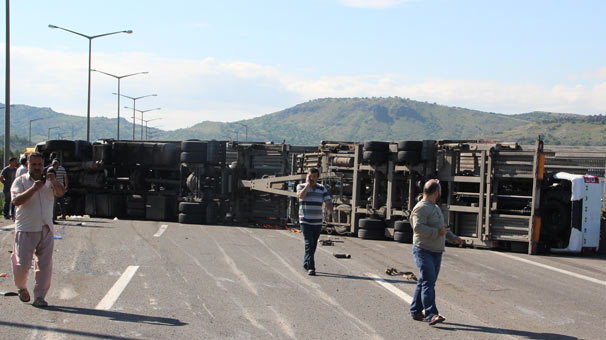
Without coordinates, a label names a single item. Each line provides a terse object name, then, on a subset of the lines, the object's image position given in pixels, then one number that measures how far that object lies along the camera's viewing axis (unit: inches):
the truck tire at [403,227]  698.2
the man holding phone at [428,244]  320.8
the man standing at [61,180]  786.3
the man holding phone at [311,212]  459.8
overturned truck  644.7
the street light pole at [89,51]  1679.5
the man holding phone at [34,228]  333.7
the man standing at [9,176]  781.9
